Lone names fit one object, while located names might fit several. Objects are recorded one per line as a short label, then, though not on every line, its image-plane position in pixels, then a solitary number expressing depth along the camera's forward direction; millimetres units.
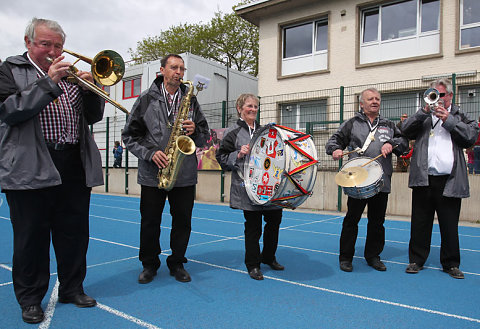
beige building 12578
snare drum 4168
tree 31938
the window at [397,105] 10092
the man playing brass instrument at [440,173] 4219
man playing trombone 2855
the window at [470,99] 8891
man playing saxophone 3994
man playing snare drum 4500
